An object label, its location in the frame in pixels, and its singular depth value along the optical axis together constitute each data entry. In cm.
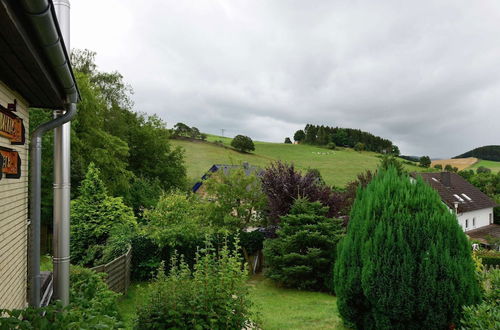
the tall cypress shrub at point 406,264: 568
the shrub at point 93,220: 1324
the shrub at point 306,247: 1305
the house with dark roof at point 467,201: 3225
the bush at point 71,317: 254
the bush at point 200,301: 548
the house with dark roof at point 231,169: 1722
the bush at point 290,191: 1431
